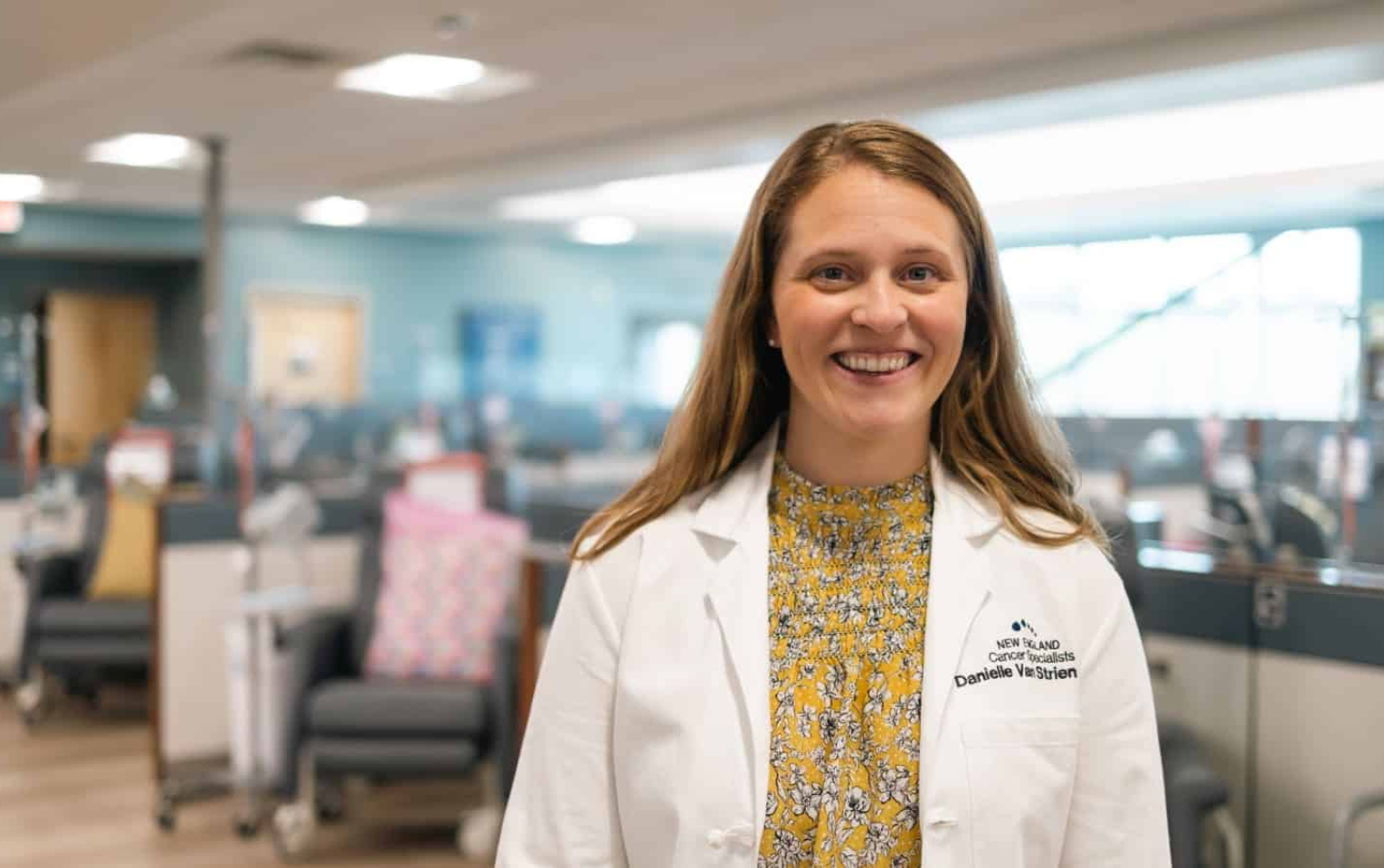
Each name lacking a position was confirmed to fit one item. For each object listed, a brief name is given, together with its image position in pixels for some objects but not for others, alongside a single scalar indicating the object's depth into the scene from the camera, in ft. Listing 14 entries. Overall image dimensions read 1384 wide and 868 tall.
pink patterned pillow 15.46
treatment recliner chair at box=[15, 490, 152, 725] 20.04
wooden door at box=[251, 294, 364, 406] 43.93
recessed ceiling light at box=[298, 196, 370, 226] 39.52
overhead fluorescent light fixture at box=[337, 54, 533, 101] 22.70
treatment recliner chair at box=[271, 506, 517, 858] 14.47
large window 30.91
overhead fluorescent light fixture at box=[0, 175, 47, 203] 36.29
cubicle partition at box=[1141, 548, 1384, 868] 8.57
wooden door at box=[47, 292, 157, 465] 45.55
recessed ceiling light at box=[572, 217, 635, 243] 41.60
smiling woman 4.21
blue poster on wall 46.16
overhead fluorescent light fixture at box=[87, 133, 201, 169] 30.14
